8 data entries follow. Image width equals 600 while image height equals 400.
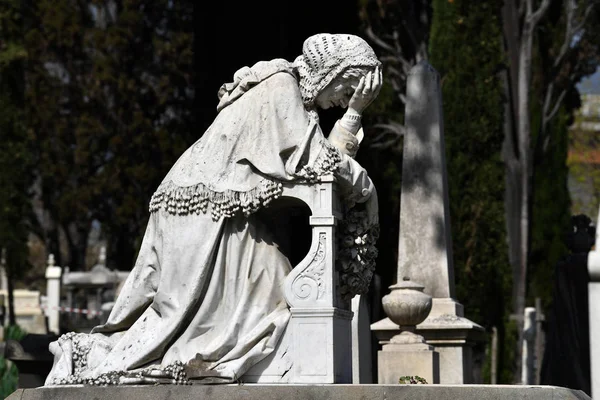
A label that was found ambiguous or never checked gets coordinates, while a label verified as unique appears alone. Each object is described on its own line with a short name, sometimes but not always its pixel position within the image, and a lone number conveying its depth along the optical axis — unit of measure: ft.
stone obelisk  39.27
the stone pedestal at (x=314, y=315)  19.72
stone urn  35.45
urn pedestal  35.42
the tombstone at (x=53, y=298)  90.50
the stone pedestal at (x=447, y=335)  38.73
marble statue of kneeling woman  20.17
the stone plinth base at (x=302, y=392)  18.54
